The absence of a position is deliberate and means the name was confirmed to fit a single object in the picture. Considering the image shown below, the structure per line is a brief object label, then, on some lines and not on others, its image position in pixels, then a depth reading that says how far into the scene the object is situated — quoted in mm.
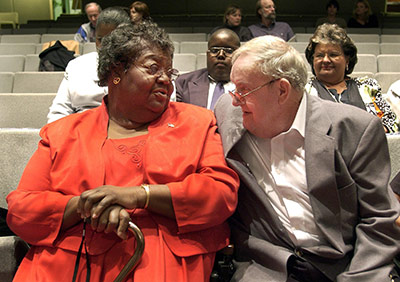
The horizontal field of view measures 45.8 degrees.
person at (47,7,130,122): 2043
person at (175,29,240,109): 2389
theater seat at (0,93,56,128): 2654
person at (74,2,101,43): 4730
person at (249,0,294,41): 4688
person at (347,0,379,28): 5707
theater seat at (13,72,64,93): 3334
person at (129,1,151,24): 4309
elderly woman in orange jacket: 1249
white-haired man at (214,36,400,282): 1280
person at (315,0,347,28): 5238
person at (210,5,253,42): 4414
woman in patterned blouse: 2352
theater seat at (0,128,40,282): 1725
